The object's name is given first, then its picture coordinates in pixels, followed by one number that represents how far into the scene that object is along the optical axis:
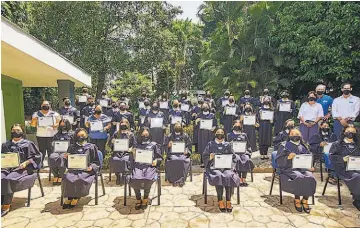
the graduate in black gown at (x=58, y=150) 7.30
